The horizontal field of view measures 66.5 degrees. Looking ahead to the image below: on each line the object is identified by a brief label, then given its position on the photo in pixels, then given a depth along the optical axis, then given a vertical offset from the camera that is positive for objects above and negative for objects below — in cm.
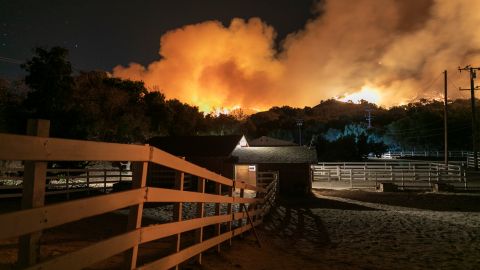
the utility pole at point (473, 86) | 3366 +781
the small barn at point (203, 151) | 2734 +88
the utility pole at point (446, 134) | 3287 +324
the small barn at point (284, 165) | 2600 +1
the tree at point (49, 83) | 2236 +467
